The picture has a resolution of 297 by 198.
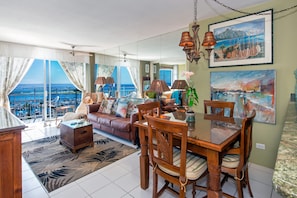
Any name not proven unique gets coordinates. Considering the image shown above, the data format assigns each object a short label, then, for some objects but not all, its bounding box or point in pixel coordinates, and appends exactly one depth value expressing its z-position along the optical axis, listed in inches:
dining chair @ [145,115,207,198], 55.0
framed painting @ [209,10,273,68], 98.0
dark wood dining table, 57.1
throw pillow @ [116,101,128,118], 162.5
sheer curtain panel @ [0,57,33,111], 181.8
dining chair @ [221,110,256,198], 62.1
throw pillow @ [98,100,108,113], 189.3
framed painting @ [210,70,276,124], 98.4
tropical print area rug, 94.8
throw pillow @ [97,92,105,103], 231.0
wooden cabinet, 60.4
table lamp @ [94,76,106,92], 207.2
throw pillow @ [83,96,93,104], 214.6
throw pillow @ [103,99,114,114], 181.3
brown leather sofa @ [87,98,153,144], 140.1
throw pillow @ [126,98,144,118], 161.9
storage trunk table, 124.3
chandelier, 78.2
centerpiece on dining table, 82.5
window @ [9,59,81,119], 215.2
